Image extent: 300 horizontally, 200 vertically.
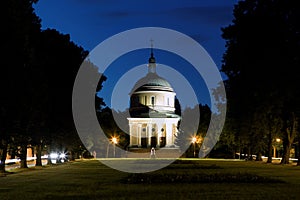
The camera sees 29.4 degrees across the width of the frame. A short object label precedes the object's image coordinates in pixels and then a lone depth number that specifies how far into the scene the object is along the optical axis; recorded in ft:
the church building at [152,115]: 430.61
